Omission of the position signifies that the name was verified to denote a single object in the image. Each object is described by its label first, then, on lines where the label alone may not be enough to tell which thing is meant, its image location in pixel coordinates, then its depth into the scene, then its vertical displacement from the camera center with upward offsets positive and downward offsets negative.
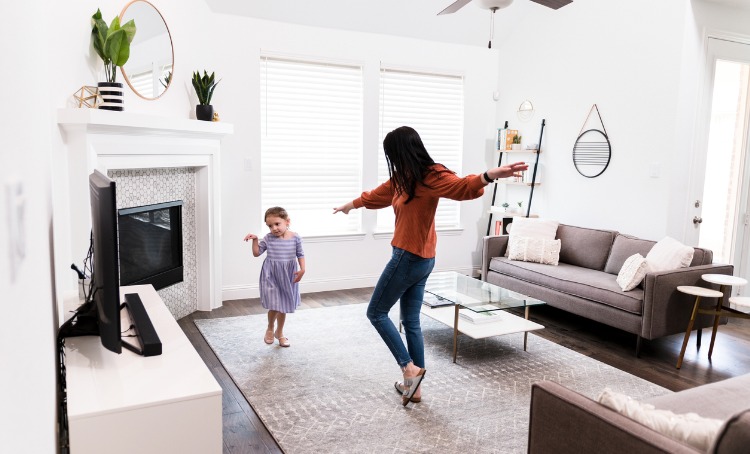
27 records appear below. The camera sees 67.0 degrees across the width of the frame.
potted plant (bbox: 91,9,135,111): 3.31 +0.65
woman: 2.74 -0.35
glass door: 4.88 +0.08
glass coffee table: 3.63 -0.95
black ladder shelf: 5.77 +0.06
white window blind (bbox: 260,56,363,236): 5.22 +0.22
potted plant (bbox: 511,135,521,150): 5.97 +0.29
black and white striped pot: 3.30 +0.37
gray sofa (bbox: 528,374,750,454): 1.35 -0.72
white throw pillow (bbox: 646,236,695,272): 3.96 -0.58
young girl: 3.71 -0.66
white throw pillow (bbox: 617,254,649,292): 3.95 -0.69
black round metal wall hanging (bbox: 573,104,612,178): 5.09 +0.19
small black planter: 4.41 +0.38
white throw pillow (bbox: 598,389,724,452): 1.49 -0.68
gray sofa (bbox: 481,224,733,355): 3.77 -0.83
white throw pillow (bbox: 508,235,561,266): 4.97 -0.70
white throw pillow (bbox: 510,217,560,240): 5.20 -0.53
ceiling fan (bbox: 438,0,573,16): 3.35 +0.99
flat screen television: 1.62 -0.30
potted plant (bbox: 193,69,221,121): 4.41 +0.53
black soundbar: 1.97 -0.64
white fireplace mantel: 3.06 -0.03
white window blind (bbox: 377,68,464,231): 5.76 +0.56
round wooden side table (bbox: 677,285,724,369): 3.62 -0.76
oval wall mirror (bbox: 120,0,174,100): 3.71 +0.73
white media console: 1.54 -0.68
